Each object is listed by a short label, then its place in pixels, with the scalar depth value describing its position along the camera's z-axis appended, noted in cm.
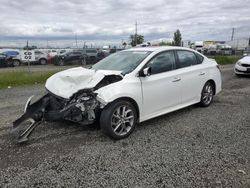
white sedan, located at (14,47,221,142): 311
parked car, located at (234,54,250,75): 877
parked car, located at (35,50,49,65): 1970
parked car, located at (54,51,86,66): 1845
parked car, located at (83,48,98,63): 1992
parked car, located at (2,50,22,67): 1774
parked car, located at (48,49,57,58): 2013
